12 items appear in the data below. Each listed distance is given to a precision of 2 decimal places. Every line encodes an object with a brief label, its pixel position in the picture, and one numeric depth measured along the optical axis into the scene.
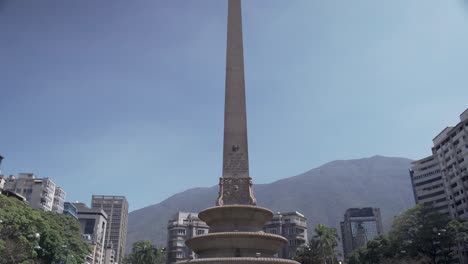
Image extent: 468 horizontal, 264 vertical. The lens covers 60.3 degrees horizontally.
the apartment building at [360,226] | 128.88
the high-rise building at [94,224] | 97.79
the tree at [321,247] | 55.38
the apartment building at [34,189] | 74.69
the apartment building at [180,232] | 92.31
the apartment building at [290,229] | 90.56
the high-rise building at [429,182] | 76.44
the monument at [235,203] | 19.23
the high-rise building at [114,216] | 159.38
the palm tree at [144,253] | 62.88
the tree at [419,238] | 47.41
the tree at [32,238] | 30.22
